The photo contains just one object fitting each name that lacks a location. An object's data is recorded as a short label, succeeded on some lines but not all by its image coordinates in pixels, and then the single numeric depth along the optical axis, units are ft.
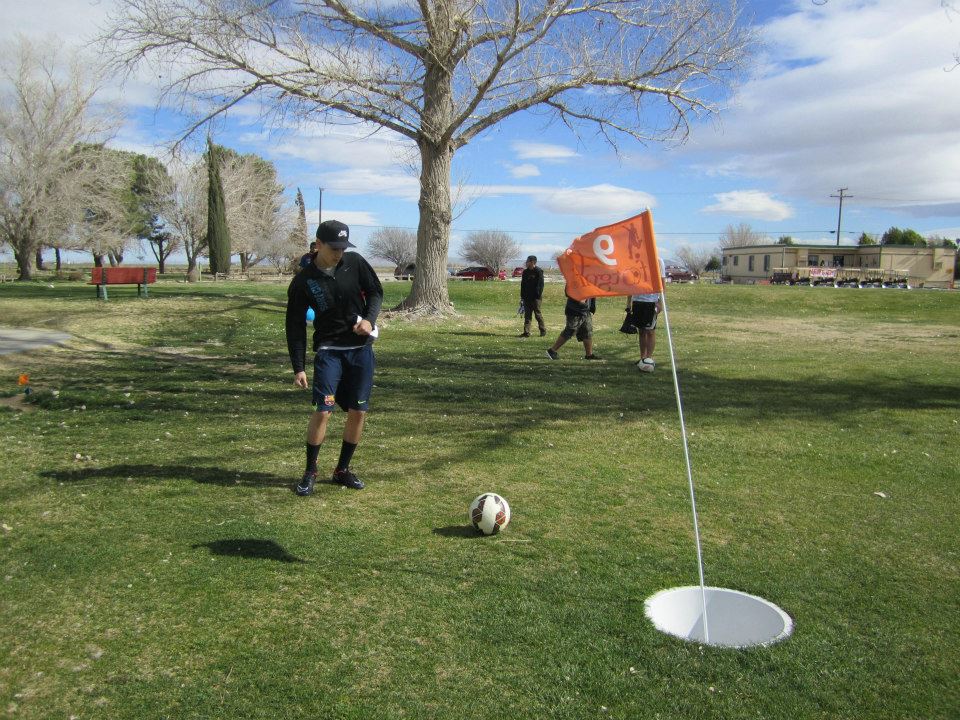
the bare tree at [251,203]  190.70
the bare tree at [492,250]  307.37
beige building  222.69
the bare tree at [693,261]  356.01
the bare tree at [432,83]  55.16
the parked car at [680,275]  225.56
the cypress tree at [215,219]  172.55
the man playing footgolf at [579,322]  43.21
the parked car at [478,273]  215.31
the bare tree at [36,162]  119.75
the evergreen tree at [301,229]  248.15
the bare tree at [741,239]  396.37
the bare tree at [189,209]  176.76
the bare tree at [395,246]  333.62
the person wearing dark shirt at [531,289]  56.39
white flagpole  11.95
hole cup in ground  12.50
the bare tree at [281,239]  232.32
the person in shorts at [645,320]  38.19
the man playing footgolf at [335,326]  17.76
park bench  66.23
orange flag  14.84
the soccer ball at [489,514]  16.12
